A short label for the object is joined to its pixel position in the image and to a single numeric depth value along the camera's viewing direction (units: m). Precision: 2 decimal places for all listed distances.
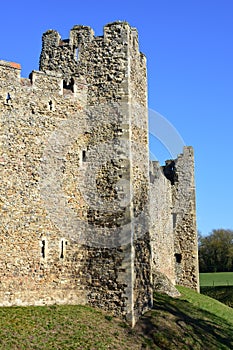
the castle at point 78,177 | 14.76
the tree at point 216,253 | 60.56
